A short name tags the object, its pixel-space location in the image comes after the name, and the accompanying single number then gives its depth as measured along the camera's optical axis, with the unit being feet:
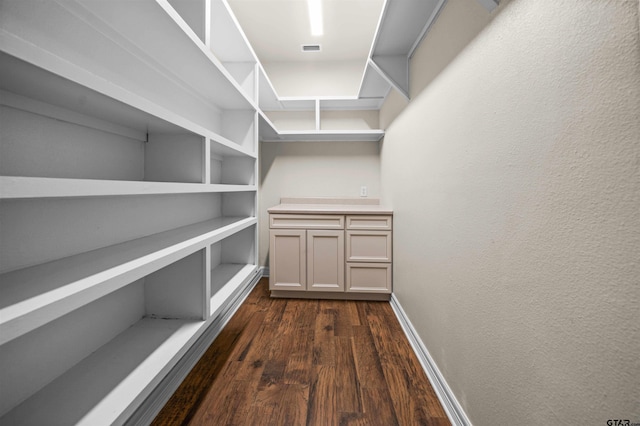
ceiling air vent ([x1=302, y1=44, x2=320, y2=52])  9.25
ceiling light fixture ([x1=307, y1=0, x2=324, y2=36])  7.15
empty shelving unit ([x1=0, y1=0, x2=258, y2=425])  2.13
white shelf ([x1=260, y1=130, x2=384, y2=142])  9.09
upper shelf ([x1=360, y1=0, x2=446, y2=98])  4.61
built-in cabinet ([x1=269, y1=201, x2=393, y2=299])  8.18
